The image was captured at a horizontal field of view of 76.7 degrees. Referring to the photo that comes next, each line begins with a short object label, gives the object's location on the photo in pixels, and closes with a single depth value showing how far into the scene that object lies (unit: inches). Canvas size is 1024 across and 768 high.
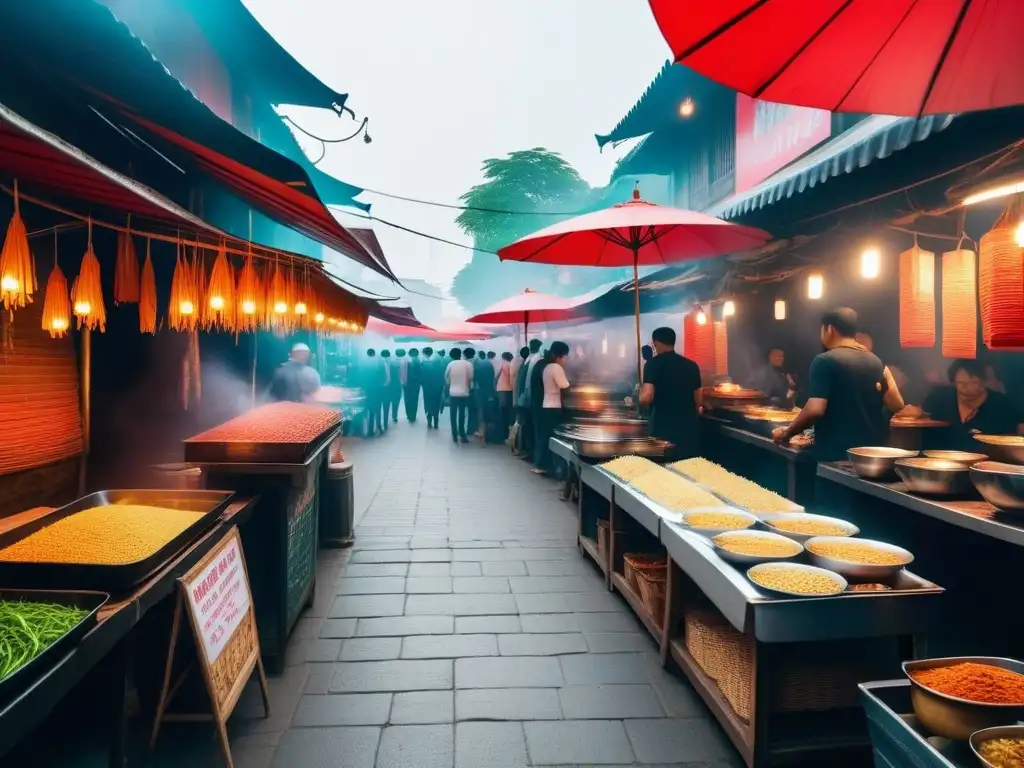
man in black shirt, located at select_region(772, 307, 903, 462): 204.1
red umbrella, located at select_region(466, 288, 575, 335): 459.5
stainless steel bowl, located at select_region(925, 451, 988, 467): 163.5
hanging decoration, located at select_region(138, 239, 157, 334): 178.1
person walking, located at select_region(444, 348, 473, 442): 573.9
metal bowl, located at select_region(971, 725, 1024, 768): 80.0
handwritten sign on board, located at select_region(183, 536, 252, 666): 116.4
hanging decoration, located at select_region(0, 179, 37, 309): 116.8
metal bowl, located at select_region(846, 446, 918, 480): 169.3
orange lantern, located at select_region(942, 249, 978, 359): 189.0
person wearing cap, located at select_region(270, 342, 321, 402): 377.7
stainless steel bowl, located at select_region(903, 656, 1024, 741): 83.4
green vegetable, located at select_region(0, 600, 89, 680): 77.3
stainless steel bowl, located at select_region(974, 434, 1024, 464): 145.3
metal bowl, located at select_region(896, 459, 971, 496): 147.6
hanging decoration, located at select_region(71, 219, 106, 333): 147.7
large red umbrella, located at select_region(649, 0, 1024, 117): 106.5
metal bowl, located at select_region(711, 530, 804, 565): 128.0
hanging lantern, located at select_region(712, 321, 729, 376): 386.2
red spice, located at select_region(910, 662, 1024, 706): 88.3
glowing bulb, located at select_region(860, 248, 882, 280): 231.5
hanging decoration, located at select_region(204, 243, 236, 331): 190.1
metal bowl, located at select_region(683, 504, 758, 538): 148.6
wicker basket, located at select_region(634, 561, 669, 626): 178.2
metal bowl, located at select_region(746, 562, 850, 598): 111.7
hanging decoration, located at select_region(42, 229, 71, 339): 146.2
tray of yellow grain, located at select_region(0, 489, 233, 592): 100.1
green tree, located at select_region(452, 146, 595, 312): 1312.7
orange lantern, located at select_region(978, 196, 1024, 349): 148.0
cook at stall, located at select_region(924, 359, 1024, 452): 272.4
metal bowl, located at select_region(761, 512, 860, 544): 144.6
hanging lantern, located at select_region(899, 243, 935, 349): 205.5
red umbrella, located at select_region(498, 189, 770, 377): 231.1
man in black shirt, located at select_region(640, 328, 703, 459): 278.5
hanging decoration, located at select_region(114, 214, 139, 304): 178.1
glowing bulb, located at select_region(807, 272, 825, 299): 286.6
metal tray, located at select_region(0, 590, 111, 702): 70.9
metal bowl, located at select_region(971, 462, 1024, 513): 123.1
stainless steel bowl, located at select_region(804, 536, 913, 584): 119.9
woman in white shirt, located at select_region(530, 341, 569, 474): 413.4
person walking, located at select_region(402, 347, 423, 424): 692.7
